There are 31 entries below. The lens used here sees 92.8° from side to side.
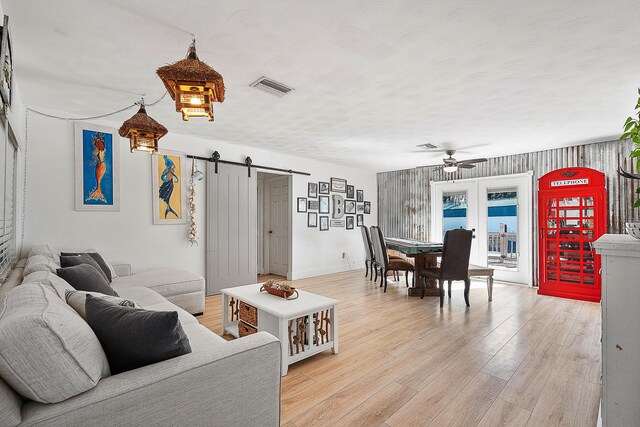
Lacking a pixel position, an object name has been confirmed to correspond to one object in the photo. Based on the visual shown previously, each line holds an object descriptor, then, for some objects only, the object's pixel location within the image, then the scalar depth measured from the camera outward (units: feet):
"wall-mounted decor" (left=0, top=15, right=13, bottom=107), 5.32
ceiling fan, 16.12
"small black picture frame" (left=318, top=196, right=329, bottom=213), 21.19
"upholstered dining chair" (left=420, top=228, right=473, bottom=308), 13.47
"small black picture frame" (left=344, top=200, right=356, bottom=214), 22.92
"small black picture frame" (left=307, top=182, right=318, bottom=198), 20.43
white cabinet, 4.63
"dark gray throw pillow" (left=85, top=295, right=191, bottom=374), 3.84
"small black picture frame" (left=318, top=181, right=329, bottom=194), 21.10
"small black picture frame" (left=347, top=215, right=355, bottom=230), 23.08
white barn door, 15.39
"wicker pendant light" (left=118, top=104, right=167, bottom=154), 7.70
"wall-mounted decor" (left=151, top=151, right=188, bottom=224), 13.76
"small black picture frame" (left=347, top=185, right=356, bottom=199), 23.11
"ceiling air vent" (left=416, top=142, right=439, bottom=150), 15.99
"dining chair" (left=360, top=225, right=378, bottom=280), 18.79
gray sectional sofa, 3.05
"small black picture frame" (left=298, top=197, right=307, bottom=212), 19.89
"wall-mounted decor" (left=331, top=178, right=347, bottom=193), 21.90
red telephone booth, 14.70
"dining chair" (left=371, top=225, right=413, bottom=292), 16.42
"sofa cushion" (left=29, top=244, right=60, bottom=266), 9.08
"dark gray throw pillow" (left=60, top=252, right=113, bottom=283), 10.36
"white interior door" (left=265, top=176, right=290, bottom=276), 20.29
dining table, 15.03
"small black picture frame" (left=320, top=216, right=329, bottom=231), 21.30
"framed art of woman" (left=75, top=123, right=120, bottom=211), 11.96
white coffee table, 7.82
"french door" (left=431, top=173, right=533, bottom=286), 17.52
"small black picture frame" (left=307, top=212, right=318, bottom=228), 20.48
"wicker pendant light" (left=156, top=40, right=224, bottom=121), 5.07
